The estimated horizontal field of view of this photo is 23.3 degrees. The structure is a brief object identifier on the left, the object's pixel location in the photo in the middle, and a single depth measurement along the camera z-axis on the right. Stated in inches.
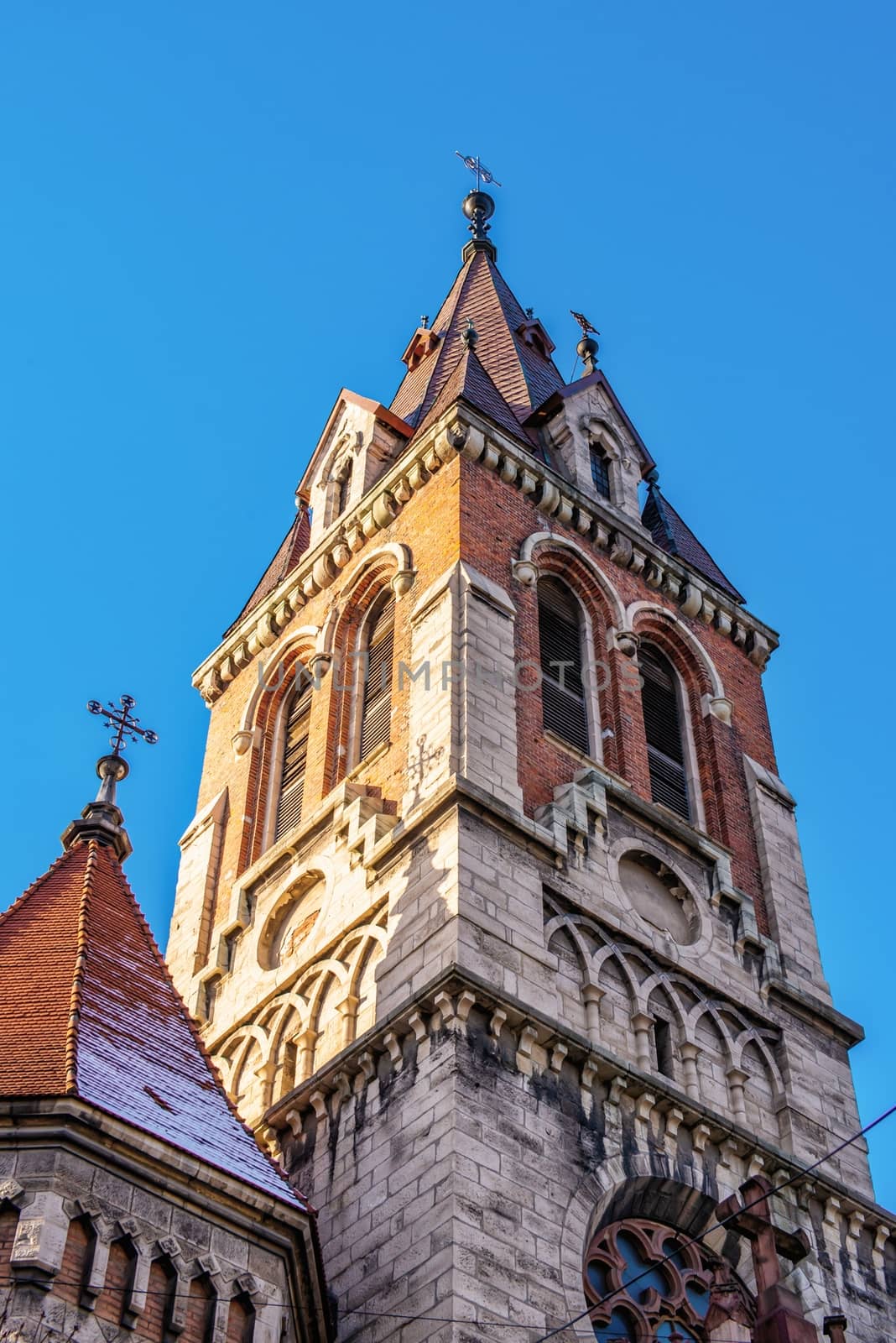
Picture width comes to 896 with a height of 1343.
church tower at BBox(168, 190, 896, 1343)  769.6
